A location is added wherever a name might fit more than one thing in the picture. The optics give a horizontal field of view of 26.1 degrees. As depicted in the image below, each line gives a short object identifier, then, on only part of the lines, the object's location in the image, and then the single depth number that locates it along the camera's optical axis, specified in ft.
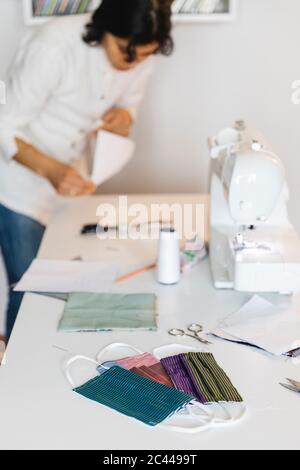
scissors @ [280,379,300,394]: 4.18
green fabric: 5.10
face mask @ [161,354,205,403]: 4.20
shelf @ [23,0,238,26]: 9.27
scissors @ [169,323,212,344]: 4.95
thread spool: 5.89
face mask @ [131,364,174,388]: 4.34
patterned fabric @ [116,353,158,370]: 4.53
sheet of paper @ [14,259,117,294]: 5.84
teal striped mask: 3.95
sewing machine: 5.17
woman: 6.93
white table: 3.71
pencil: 6.10
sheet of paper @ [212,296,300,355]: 4.76
